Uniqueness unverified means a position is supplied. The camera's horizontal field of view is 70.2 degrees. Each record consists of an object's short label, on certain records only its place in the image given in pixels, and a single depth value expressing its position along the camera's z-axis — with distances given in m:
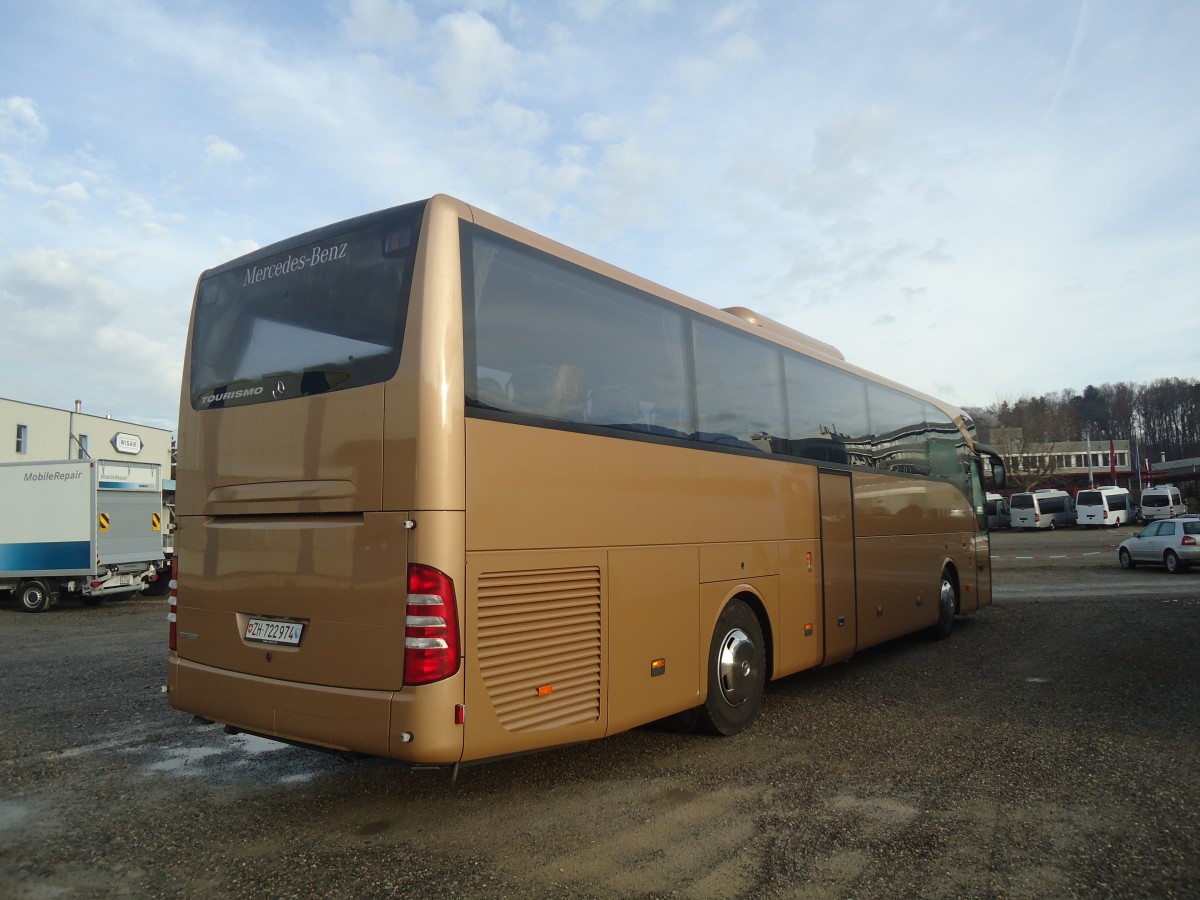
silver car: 22.81
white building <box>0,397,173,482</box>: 37.25
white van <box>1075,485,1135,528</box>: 50.03
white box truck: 18.81
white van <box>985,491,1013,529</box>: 57.69
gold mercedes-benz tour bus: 4.49
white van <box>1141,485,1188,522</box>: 51.69
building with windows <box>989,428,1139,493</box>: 69.44
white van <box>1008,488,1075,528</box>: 53.94
